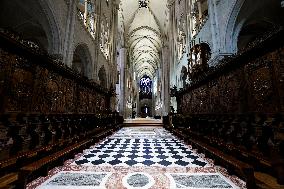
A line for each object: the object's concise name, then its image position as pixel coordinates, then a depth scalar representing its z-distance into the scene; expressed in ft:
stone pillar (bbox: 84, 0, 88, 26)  40.82
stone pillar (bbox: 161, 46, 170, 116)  71.87
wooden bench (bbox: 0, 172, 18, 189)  7.21
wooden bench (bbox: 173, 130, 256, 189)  7.73
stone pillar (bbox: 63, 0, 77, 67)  30.08
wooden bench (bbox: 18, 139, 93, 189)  7.54
